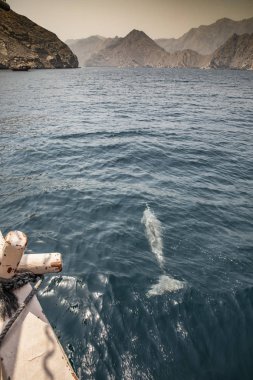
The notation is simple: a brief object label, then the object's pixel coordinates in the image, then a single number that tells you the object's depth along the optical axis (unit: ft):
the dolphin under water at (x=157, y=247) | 26.50
